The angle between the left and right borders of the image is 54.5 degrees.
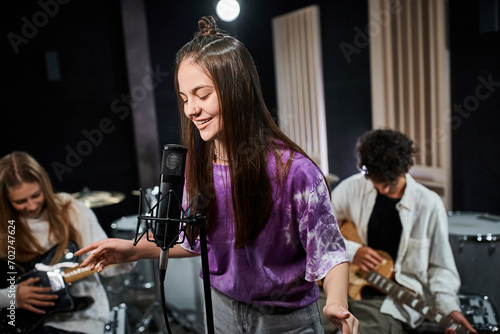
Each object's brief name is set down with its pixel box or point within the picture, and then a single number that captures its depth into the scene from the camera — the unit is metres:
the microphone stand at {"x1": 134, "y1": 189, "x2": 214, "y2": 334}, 1.18
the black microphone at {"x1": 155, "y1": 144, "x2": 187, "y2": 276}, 1.19
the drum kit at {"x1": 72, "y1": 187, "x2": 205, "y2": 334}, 3.82
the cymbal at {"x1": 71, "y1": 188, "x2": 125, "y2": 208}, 4.10
